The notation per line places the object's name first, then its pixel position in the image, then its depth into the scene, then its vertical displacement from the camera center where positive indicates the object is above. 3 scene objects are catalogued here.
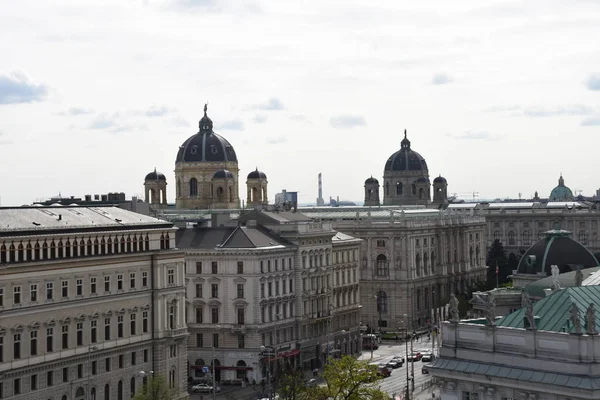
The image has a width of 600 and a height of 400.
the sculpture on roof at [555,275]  98.86 -4.46
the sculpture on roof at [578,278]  102.38 -4.87
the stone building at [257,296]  143.38 -8.21
